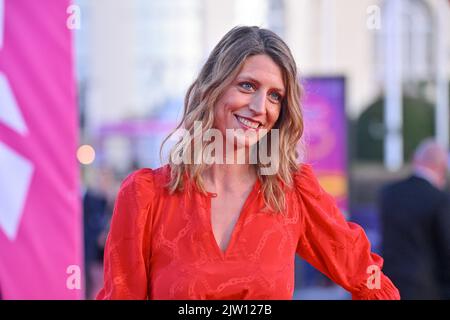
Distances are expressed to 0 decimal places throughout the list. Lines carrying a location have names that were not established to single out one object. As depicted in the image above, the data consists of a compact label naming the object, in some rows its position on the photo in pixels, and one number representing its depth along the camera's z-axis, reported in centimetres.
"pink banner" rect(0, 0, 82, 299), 315
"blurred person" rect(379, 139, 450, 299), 655
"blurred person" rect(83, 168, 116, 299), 796
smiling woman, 236
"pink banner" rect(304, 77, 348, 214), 812
